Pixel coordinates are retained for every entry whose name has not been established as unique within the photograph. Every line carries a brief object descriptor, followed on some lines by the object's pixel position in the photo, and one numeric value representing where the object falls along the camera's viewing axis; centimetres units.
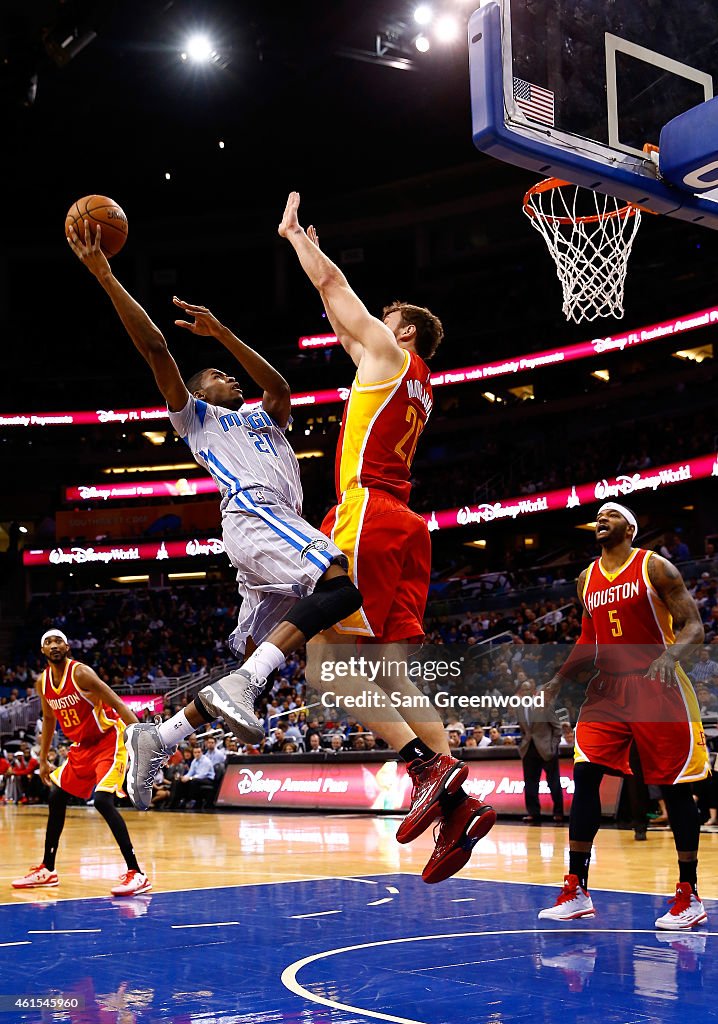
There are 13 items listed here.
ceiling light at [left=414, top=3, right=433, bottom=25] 2022
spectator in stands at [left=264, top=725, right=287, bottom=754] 1856
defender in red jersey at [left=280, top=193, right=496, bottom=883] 418
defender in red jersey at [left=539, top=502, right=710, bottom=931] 656
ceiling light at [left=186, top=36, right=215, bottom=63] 2203
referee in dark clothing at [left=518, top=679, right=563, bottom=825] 1281
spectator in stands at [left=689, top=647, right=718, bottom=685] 1648
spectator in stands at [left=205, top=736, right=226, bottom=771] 1858
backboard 492
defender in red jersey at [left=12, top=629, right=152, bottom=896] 877
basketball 457
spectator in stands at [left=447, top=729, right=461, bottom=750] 1582
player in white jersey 394
